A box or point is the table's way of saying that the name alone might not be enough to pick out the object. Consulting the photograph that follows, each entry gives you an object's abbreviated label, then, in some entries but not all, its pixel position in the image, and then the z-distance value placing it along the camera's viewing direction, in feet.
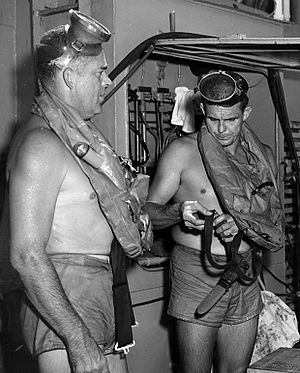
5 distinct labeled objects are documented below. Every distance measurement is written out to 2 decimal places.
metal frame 10.25
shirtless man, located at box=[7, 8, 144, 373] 6.89
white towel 13.39
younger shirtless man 10.56
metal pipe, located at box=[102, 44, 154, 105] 11.24
